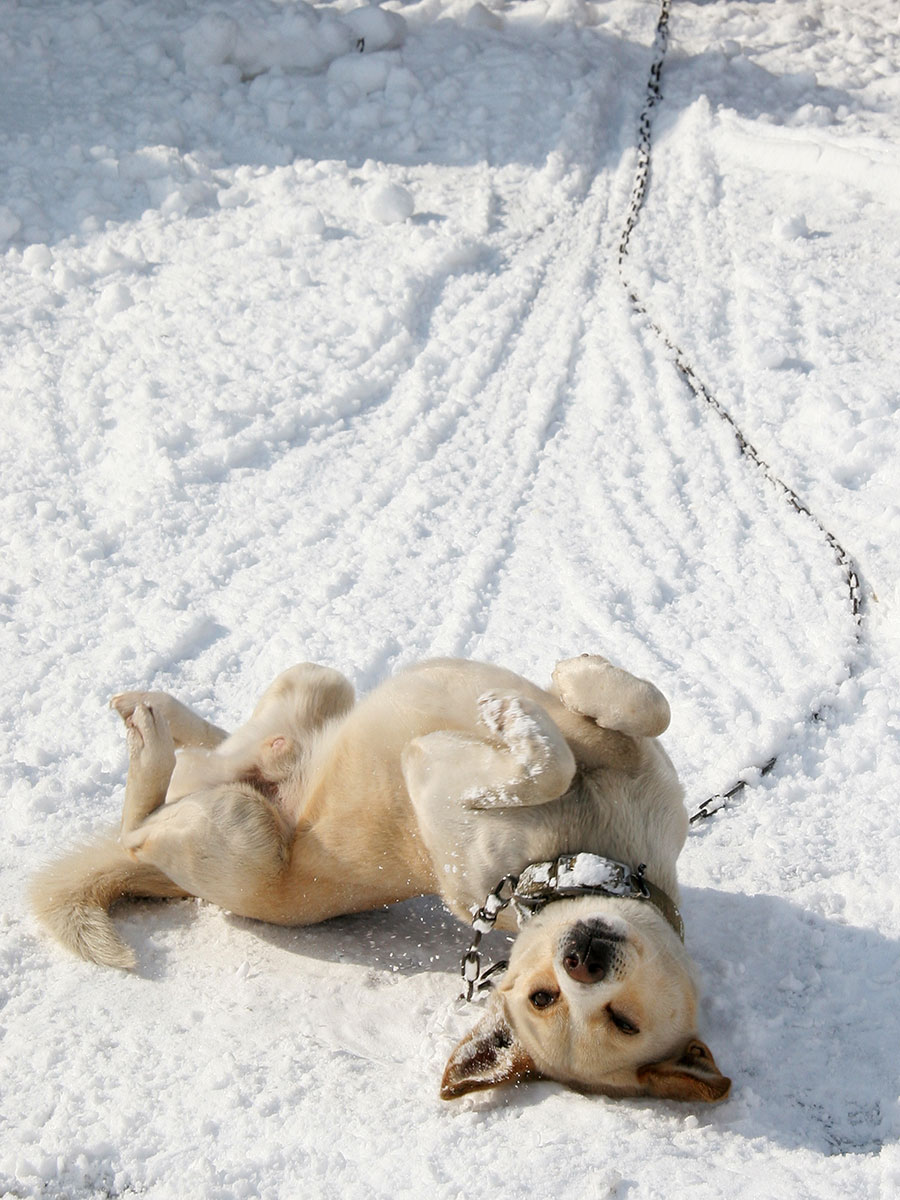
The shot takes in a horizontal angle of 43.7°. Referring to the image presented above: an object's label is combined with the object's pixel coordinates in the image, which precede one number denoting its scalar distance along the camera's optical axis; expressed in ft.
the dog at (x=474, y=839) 8.15
